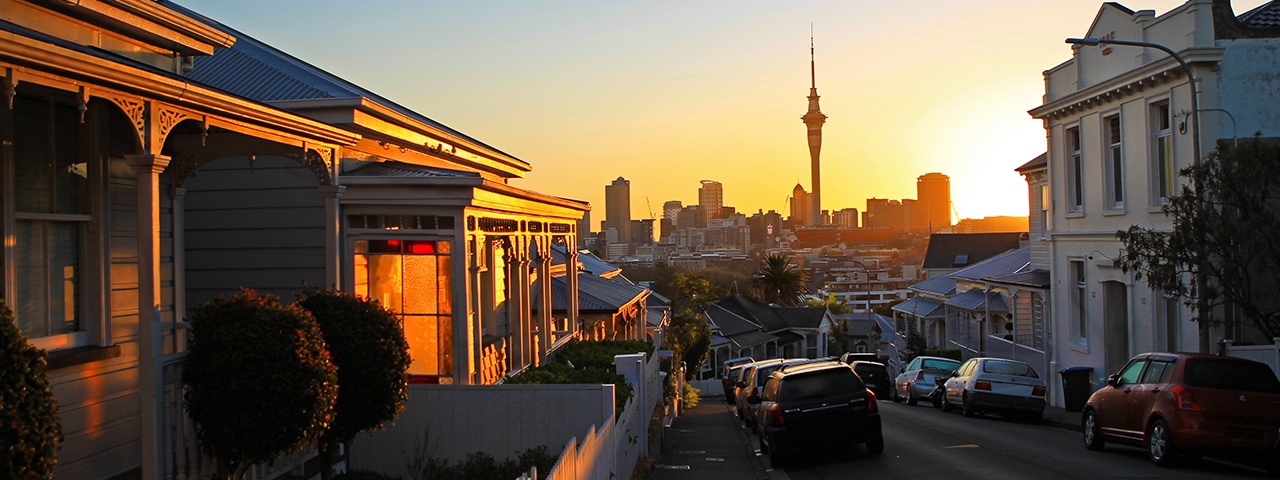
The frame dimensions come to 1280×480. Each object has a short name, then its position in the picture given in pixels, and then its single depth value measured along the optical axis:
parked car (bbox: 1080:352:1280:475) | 13.12
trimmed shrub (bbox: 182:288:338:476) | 7.76
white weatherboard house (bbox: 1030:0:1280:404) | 19.89
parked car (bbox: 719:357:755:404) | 36.75
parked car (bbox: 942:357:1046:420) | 22.72
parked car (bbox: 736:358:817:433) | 22.18
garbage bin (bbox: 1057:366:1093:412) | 24.20
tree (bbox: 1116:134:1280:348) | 16.31
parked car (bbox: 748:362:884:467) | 15.52
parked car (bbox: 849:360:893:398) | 30.70
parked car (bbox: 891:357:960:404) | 30.30
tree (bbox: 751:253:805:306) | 97.94
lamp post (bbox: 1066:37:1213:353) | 16.61
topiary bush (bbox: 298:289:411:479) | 9.35
